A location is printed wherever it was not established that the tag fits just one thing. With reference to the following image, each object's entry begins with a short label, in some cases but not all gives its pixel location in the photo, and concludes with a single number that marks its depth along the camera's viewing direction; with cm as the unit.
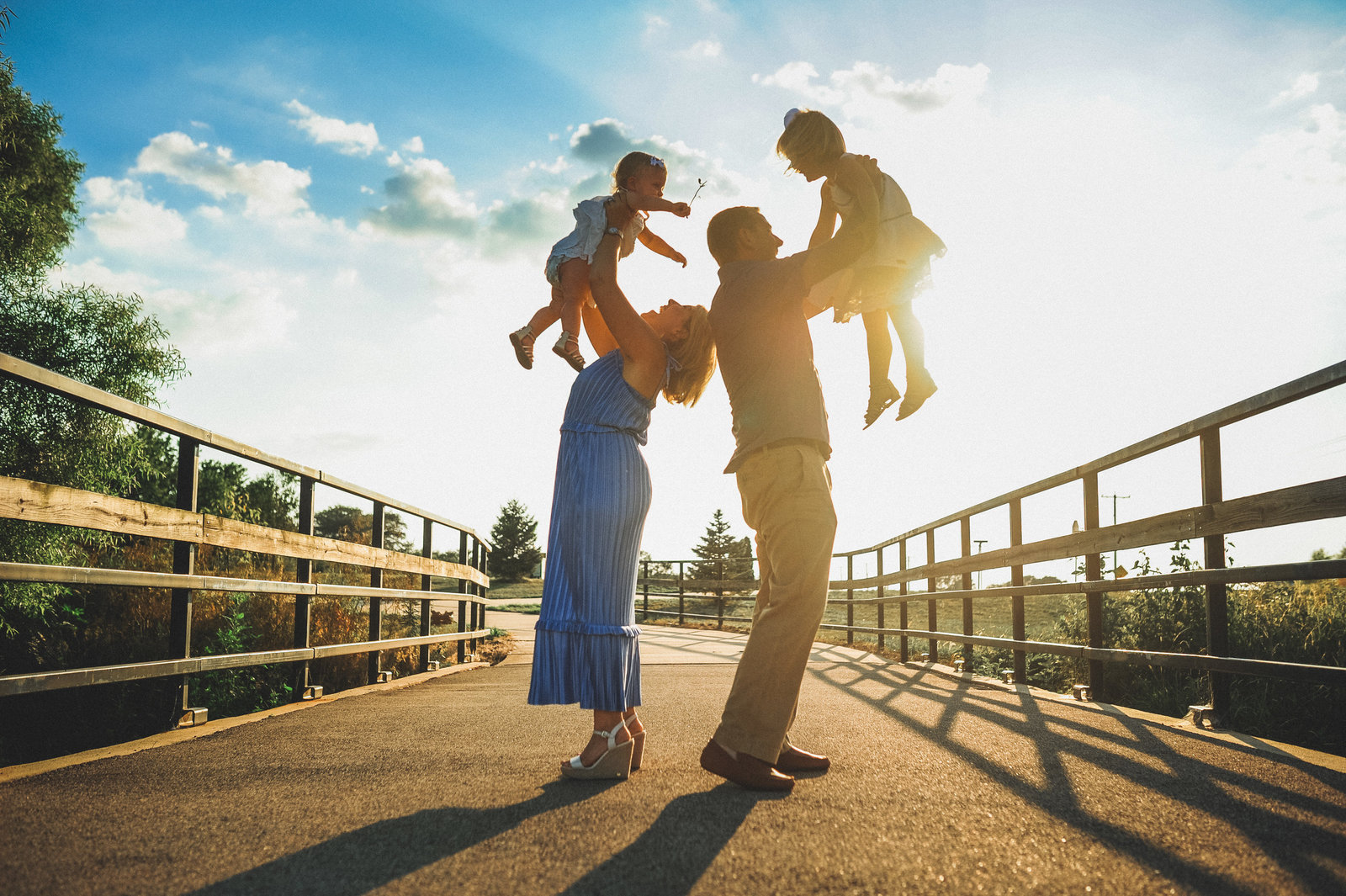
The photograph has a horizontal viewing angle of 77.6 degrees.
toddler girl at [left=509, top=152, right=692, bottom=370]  253
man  218
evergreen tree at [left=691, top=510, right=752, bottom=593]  6475
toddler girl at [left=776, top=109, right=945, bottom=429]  240
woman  234
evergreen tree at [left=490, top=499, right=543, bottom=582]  7419
